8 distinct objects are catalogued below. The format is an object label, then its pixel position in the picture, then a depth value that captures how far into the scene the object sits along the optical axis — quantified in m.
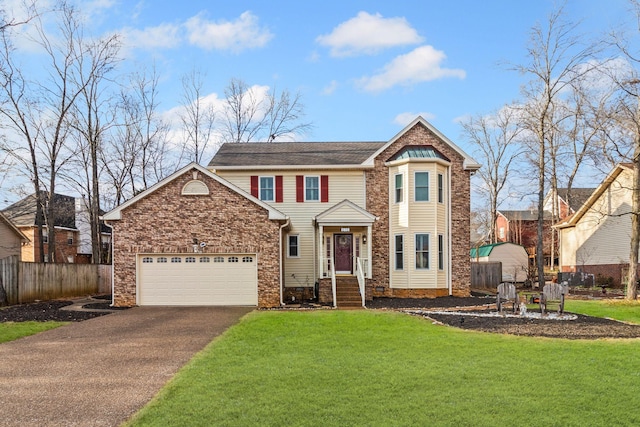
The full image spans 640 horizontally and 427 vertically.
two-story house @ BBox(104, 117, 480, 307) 18.27
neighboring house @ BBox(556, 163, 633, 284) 28.77
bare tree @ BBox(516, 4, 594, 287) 27.20
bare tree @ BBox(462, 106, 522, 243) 43.62
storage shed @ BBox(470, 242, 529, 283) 33.72
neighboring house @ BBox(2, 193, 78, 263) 37.59
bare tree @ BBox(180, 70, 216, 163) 37.59
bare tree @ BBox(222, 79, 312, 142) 39.06
